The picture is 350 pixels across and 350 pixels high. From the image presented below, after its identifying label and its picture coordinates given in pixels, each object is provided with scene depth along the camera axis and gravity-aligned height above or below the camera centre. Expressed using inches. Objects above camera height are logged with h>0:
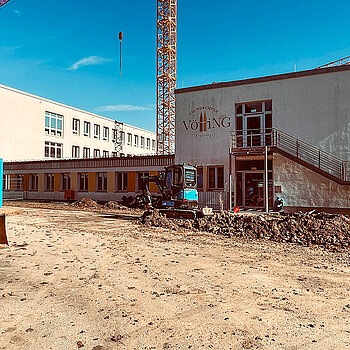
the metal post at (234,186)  874.8 -10.7
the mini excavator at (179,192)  669.3 -20.4
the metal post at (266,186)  794.8 -10.0
